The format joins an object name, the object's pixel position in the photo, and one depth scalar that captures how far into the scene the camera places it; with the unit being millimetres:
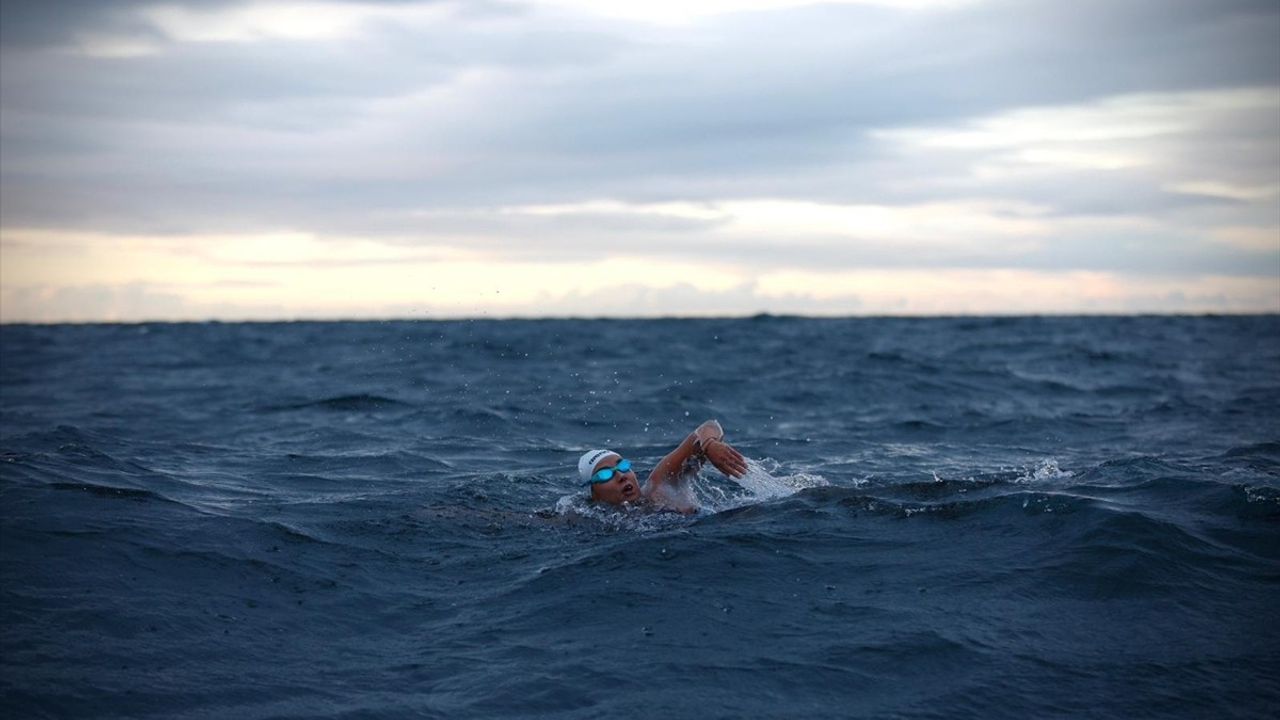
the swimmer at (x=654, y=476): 9844
